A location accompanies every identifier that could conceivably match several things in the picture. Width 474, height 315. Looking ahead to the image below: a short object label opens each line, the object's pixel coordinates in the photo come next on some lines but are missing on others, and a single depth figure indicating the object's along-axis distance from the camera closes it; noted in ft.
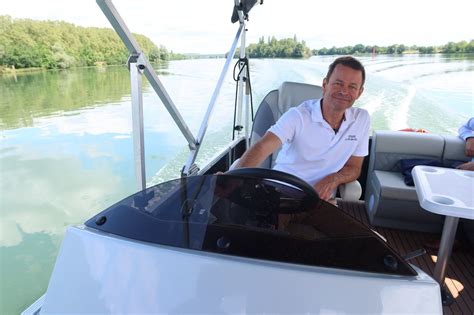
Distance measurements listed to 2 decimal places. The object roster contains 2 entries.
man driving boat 5.20
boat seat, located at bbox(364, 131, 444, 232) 7.32
